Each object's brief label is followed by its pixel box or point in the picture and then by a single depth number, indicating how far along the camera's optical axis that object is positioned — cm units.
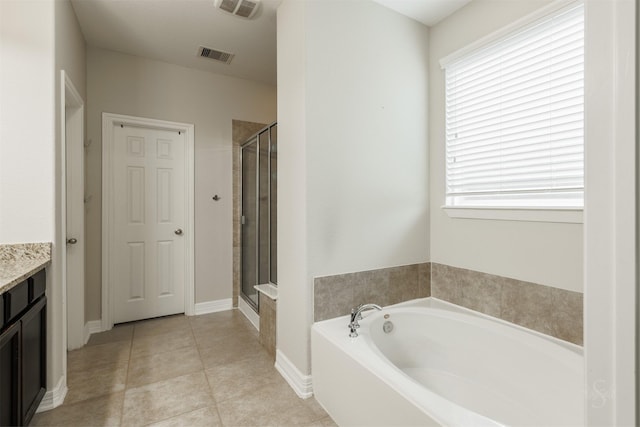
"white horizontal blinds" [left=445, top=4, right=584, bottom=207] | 170
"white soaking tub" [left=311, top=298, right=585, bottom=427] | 132
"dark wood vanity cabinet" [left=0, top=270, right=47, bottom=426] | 136
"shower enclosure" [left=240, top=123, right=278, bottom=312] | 276
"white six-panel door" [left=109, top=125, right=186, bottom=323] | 308
